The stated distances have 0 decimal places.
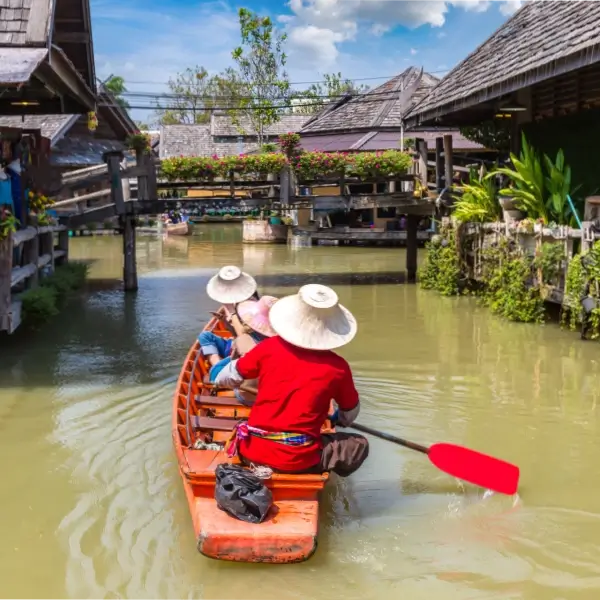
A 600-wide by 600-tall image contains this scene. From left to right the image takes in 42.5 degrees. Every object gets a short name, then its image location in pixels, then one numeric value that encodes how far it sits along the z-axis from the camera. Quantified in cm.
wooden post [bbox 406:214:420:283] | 1728
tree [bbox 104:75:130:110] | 6982
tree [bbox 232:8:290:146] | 3981
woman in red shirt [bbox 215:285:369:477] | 445
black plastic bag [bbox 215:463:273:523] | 431
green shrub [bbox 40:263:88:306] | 1308
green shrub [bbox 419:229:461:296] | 1454
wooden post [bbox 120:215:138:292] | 1531
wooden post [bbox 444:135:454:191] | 1602
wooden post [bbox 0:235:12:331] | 892
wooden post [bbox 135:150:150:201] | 1476
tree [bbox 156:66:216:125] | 6091
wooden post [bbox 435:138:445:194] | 1718
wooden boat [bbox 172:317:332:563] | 422
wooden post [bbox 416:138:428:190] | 1809
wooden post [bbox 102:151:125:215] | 1443
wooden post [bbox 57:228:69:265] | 1641
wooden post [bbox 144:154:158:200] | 1480
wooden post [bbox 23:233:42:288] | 1142
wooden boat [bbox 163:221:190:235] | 3216
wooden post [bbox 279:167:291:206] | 1576
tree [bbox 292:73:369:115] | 4794
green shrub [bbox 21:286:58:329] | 1057
